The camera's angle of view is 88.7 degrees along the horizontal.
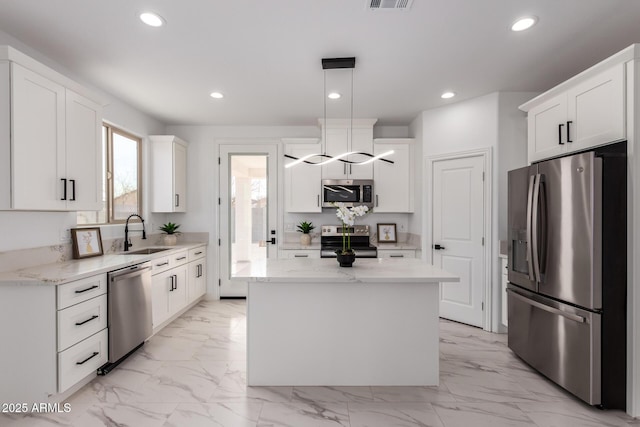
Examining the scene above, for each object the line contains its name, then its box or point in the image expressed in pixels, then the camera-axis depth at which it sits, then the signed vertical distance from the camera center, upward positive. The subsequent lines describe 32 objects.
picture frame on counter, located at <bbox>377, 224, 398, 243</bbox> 4.84 -0.29
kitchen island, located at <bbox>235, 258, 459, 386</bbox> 2.47 -0.91
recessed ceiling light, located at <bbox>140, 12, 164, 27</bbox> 2.16 +1.31
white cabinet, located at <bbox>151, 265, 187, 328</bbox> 3.49 -0.93
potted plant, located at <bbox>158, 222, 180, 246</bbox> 4.50 -0.28
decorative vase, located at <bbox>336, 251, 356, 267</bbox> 2.59 -0.36
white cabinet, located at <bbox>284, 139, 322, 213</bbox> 4.67 +0.44
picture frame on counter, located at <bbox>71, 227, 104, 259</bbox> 3.05 -0.28
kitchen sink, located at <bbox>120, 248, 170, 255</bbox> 3.76 -0.46
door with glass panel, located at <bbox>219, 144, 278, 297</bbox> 4.95 -0.03
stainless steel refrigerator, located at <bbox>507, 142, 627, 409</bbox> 2.12 -0.40
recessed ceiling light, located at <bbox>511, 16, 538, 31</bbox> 2.22 +1.33
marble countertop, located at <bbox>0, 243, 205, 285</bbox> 2.14 -0.44
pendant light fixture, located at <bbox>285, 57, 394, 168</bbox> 2.80 +1.29
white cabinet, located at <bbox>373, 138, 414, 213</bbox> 4.64 +0.50
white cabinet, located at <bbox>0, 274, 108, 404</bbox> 2.15 -0.86
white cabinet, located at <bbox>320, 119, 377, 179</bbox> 4.59 +0.97
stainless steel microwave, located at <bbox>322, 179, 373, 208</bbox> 4.59 +0.31
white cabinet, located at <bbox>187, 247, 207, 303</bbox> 4.38 -0.86
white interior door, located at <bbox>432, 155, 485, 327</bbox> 3.79 -0.24
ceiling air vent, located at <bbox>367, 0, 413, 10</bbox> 2.01 +1.30
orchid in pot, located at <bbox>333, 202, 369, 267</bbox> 2.47 -0.06
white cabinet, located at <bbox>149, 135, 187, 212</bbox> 4.45 +0.54
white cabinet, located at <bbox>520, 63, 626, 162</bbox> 2.15 +0.74
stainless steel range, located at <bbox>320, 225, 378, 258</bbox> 4.62 -0.36
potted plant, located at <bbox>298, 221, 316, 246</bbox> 4.70 -0.26
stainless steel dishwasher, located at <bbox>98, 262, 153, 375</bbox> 2.69 -0.87
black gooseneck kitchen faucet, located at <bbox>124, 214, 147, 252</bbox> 3.80 -0.30
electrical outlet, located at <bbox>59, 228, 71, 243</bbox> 2.95 -0.20
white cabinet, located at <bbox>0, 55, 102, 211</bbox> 2.15 +0.51
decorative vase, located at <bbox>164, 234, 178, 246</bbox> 4.49 -0.37
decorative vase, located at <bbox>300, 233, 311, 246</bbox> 4.69 -0.39
